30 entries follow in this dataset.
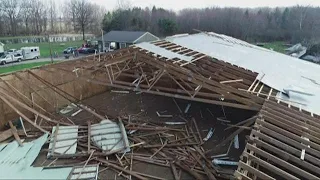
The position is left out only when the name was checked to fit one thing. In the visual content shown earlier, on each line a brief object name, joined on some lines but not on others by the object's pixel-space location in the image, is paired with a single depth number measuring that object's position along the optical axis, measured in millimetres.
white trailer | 34103
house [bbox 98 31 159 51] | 37719
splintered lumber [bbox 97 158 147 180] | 7126
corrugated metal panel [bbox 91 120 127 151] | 8508
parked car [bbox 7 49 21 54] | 33838
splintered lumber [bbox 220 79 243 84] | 9698
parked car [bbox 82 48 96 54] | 39000
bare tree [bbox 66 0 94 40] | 63953
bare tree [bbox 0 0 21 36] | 62159
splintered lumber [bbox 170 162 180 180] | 7150
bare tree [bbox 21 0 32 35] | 66481
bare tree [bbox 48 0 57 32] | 75925
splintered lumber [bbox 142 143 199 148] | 8688
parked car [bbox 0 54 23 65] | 30653
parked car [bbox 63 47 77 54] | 38469
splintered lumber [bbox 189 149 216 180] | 7113
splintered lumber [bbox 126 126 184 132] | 9871
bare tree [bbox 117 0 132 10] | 79225
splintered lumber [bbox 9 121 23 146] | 8641
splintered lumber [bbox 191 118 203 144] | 9323
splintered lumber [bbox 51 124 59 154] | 8227
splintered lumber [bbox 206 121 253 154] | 8240
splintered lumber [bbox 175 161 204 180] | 7163
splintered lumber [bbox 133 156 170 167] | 7852
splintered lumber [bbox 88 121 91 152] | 8343
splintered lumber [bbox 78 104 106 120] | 10727
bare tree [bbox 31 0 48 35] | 68312
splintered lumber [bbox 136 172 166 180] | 7114
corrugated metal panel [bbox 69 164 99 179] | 6914
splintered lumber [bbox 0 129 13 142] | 9172
